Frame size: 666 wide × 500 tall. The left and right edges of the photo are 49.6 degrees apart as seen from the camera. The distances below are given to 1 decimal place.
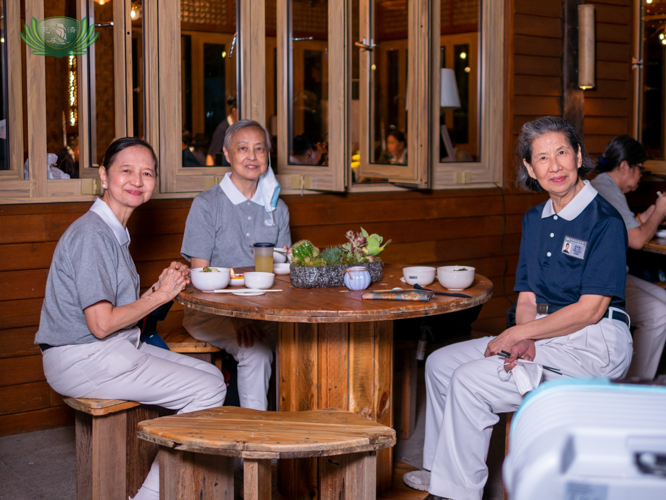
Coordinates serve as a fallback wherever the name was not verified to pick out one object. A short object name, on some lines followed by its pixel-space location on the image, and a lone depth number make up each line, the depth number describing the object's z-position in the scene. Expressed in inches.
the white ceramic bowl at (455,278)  95.0
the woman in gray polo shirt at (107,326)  88.7
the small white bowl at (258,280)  95.4
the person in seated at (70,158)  137.1
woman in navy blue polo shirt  90.0
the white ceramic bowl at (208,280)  94.8
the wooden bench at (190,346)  117.0
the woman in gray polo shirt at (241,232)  119.8
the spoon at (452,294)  91.1
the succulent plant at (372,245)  101.2
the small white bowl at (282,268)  110.0
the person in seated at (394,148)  165.6
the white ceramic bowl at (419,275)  98.0
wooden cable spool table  89.4
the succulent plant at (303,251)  97.2
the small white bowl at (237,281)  99.2
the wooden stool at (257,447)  72.4
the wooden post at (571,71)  191.8
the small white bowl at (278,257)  114.6
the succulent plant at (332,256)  97.6
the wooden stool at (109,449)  90.8
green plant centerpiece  97.0
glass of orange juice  102.7
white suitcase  29.9
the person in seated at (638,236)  143.1
